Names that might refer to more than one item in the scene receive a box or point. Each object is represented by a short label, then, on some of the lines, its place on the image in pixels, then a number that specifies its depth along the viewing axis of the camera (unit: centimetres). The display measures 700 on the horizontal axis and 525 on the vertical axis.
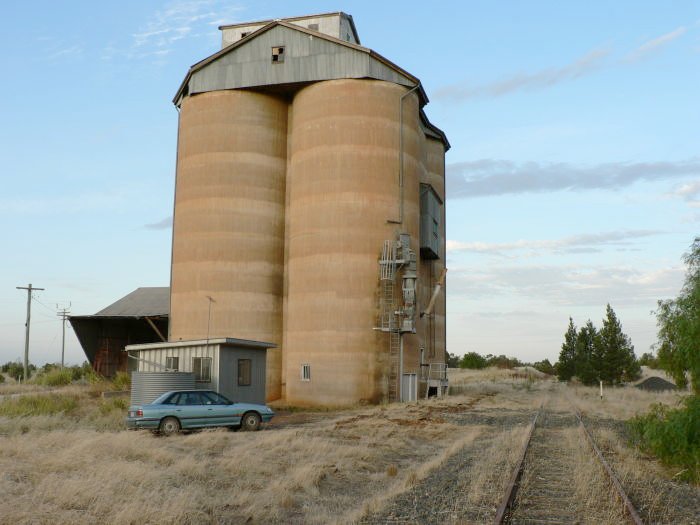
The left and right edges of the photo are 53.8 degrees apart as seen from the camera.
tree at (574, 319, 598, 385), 7225
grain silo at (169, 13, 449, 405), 3953
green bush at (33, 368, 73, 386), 5547
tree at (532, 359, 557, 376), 15262
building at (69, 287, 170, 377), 5256
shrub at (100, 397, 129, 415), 2840
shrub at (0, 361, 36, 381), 8039
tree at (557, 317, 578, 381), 8275
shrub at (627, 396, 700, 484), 1480
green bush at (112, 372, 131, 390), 4189
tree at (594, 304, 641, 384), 6931
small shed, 2884
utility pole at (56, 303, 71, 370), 8279
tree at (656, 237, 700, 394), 1531
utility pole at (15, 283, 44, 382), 5872
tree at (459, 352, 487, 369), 14075
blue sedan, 2116
